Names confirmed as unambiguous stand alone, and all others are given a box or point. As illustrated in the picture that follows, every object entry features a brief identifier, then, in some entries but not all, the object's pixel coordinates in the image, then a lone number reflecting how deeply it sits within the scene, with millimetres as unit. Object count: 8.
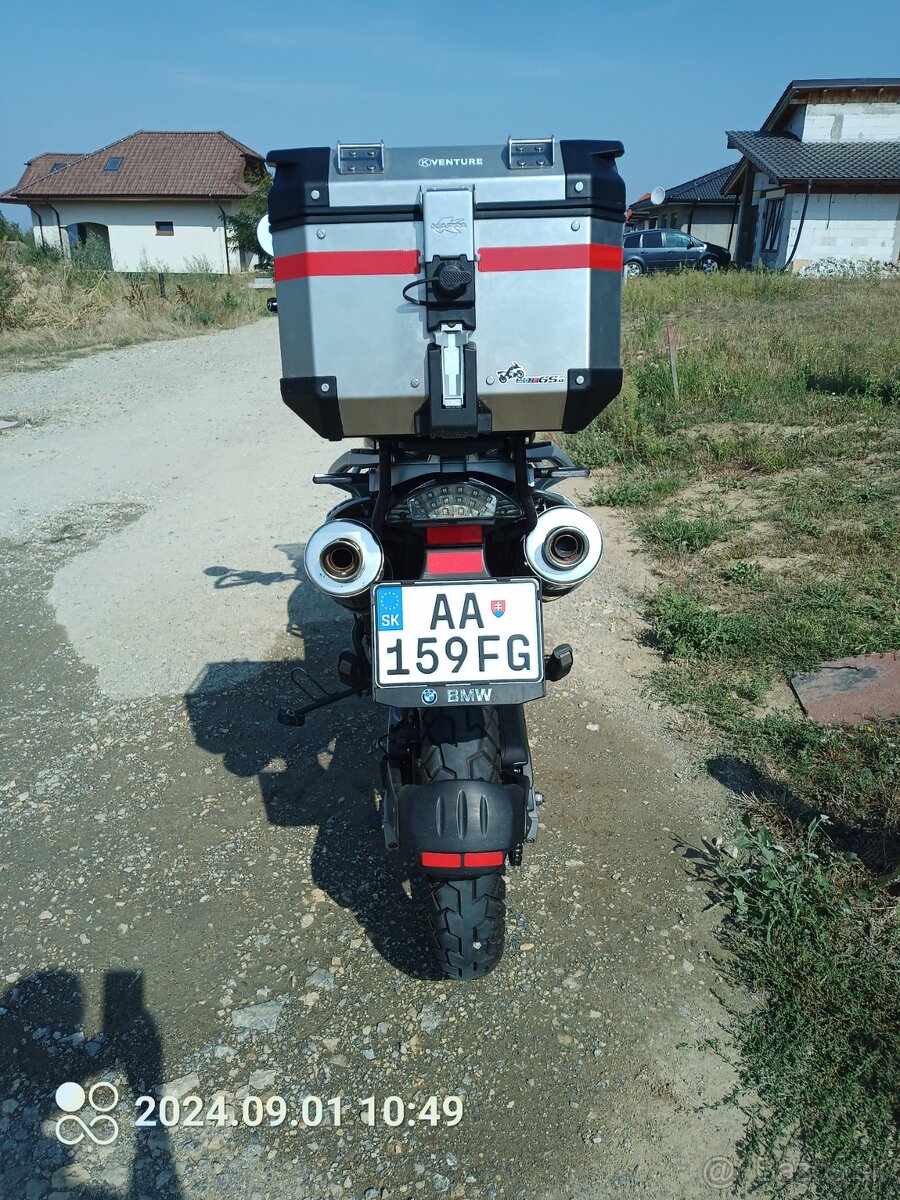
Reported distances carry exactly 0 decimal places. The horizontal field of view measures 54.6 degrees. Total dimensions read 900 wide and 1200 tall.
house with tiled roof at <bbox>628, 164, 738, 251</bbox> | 34781
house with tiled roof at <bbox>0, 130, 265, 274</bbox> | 34094
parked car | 26562
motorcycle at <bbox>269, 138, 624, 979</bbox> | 2293
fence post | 8906
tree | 27291
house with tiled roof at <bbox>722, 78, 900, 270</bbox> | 24906
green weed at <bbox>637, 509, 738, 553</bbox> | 5793
